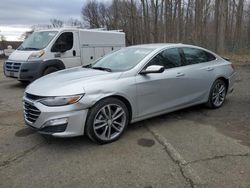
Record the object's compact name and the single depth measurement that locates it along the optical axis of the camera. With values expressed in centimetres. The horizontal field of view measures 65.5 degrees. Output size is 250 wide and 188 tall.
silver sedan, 272
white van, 641
